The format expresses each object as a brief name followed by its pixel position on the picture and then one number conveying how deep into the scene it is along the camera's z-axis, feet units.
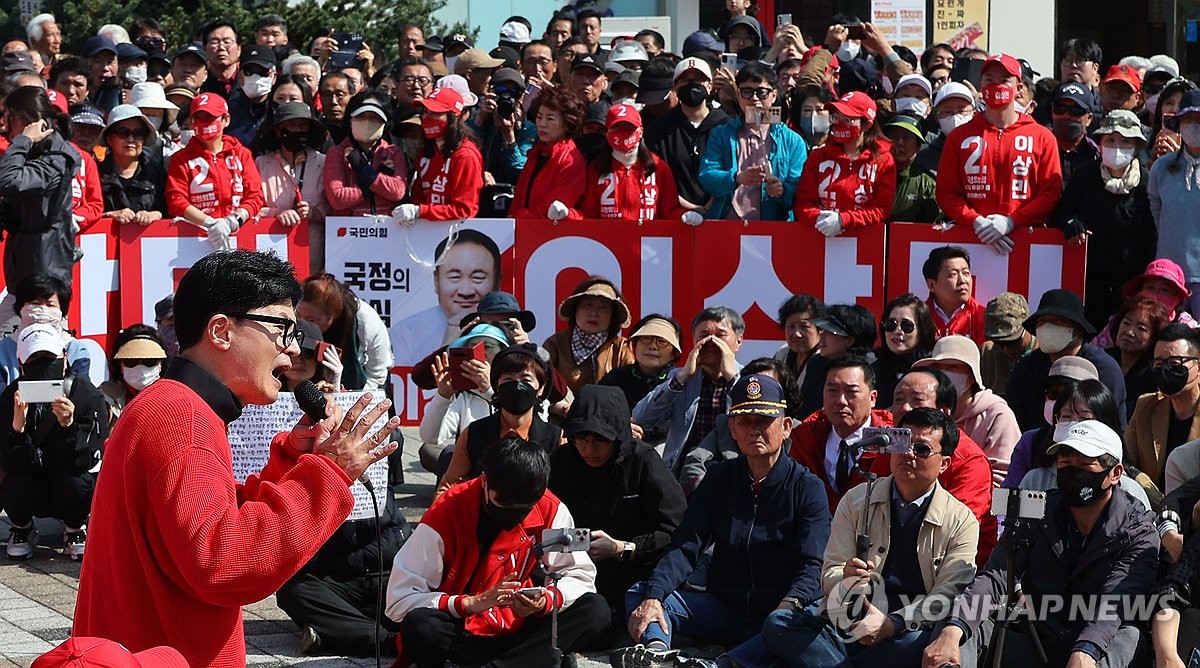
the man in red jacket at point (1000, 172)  33.19
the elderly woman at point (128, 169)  36.27
